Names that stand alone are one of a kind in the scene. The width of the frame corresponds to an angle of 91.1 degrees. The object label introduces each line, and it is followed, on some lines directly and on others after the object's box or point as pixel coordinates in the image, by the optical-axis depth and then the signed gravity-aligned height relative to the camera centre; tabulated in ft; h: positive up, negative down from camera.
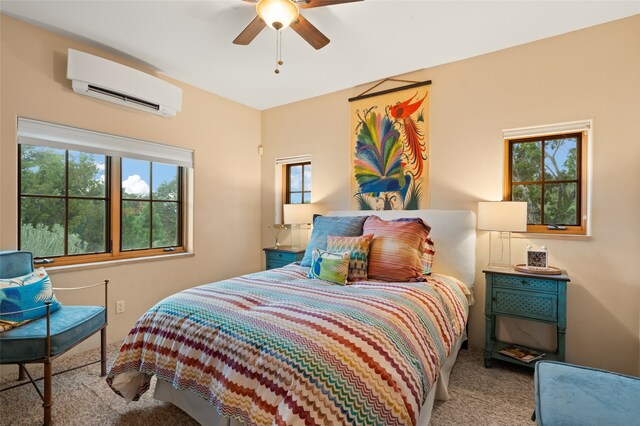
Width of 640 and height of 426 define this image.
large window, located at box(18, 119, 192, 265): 8.16 +0.38
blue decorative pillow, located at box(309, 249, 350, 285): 7.41 -1.38
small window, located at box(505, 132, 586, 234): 8.25 +0.90
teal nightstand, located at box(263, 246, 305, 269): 11.51 -1.73
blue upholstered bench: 3.39 -2.20
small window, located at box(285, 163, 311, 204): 13.43 +1.15
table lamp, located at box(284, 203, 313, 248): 12.01 -0.16
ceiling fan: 5.92 +3.88
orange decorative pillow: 7.61 -1.00
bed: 3.85 -2.07
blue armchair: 5.74 -2.47
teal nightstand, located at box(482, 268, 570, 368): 7.20 -2.16
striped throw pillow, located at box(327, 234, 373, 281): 7.71 -1.02
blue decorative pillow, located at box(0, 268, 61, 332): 6.10 -1.86
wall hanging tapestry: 10.26 +2.13
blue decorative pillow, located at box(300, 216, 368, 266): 9.06 -0.58
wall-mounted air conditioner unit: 8.14 +3.51
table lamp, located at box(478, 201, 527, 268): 7.78 -0.11
